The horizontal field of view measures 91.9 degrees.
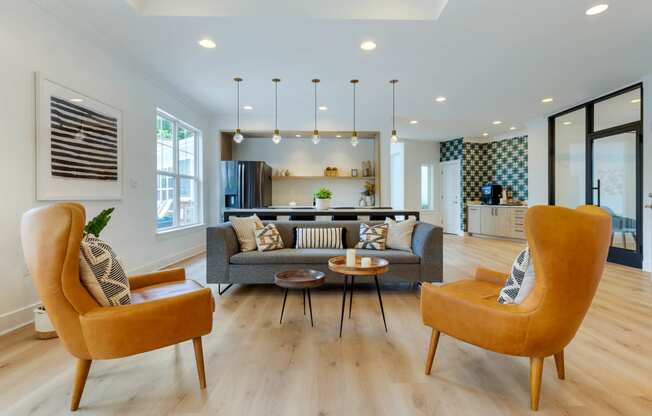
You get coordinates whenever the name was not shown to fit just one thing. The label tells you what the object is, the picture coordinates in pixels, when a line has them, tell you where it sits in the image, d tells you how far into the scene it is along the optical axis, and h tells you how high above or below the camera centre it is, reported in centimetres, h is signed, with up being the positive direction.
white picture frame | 263 +57
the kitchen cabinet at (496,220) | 730 -38
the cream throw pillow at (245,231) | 351 -29
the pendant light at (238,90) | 434 +173
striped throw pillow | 369 -39
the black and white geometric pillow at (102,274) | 152 -34
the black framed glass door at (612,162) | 454 +68
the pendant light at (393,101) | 444 +174
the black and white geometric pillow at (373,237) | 356 -37
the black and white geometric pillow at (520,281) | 154 -39
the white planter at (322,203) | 505 +3
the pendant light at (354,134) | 438 +107
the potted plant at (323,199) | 502 +10
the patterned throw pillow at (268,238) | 348 -37
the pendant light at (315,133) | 436 +109
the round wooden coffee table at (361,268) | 232 -48
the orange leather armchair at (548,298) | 135 -43
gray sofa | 326 -59
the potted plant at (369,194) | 711 +25
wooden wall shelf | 717 +64
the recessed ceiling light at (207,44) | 330 +172
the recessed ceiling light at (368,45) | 331 +171
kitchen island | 464 -12
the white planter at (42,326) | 226 -86
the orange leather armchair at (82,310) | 138 -51
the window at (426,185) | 909 +57
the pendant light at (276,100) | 439 +174
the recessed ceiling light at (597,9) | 268 +169
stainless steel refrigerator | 602 +41
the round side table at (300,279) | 231 -56
